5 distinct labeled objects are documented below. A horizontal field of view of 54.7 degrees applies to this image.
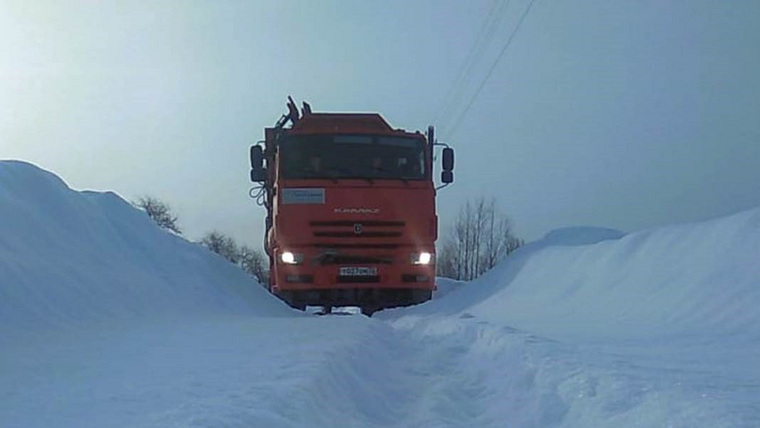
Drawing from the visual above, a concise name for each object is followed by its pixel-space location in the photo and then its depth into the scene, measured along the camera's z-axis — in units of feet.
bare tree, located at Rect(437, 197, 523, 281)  212.23
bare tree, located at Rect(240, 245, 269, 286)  247.52
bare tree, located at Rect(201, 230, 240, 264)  294.05
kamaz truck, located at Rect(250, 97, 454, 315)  42.11
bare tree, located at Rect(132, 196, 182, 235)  238.99
